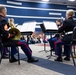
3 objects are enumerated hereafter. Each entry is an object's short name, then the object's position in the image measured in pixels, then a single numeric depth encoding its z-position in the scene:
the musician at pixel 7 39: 3.32
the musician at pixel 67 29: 3.66
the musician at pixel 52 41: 5.11
